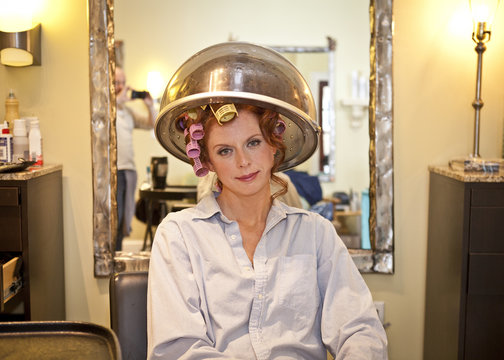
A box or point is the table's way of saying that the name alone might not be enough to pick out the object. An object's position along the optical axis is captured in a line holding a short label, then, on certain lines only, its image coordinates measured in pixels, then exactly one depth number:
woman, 1.27
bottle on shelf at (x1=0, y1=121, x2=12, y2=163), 2.14
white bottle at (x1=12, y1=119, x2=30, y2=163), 2.18
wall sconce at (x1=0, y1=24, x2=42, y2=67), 2.20
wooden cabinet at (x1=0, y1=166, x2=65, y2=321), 2.00
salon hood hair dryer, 1.17
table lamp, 2.01
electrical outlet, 2.43
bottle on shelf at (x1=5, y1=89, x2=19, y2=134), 2.25
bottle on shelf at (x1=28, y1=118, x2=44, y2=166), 2.22
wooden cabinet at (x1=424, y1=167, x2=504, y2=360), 1.95
